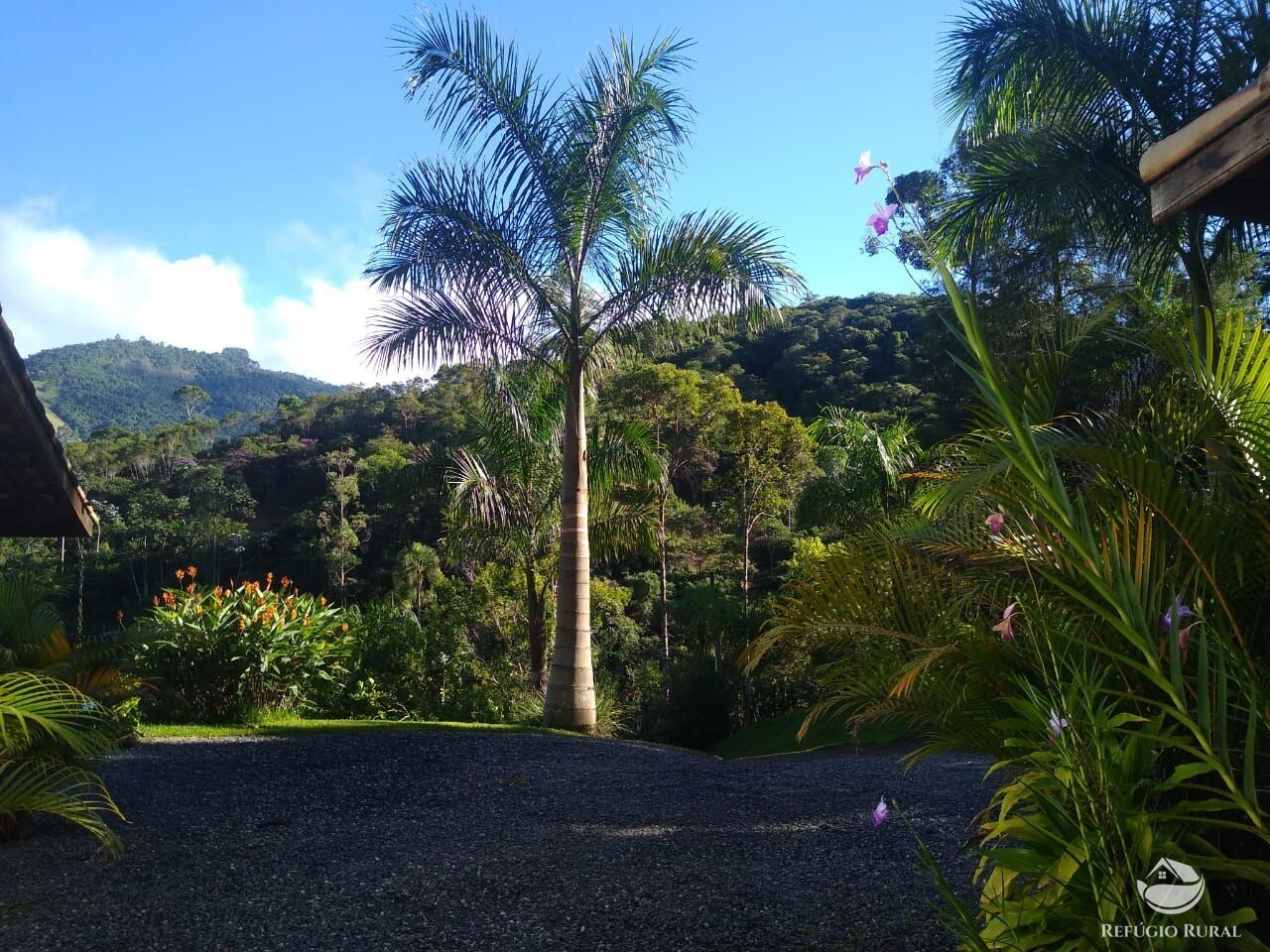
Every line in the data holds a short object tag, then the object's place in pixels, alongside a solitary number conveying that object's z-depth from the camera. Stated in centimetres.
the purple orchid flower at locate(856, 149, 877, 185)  203
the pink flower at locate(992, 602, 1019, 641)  243
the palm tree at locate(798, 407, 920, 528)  1263
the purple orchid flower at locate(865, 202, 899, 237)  194
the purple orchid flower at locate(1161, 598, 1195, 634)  162
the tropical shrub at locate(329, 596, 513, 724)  1238
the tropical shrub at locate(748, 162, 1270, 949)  164
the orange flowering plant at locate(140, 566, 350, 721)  952
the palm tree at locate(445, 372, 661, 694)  1186
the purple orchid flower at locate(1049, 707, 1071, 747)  172
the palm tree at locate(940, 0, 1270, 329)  750
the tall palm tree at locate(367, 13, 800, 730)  1052
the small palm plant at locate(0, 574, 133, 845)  417
